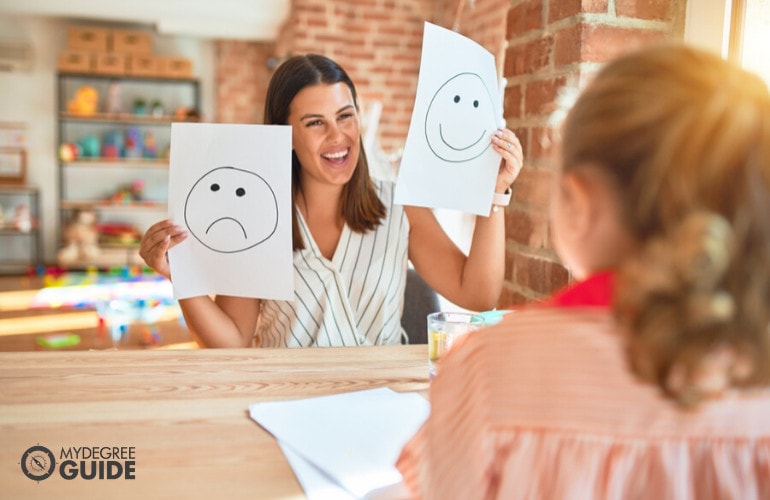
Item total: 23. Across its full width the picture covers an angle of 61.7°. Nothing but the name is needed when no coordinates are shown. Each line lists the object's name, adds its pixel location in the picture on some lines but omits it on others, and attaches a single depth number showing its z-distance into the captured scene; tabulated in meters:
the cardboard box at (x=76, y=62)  5.83
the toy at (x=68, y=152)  5.97
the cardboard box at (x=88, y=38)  5.82
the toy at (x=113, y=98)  6.03
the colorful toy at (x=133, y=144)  6.15
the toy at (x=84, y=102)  5.96
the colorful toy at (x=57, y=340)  3.18
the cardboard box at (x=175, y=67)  6.02
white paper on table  0.69
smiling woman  1.43
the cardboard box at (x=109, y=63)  5.89
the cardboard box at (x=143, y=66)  5.95
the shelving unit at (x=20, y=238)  6.00
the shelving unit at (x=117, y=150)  6.06
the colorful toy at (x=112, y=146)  6.09
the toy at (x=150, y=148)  6.22
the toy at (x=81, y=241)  5.84
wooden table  0.67
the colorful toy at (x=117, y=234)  6.06
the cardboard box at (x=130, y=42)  5.91
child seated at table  0.39
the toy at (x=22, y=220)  5.82
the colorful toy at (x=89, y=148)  6.05
